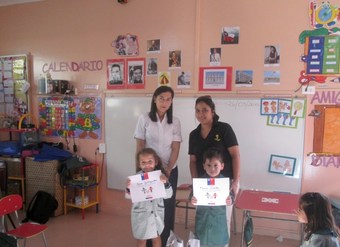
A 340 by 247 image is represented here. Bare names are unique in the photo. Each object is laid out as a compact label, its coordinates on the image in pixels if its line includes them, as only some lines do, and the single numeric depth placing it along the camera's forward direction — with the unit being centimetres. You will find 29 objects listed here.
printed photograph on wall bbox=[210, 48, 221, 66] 332
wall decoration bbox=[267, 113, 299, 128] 311
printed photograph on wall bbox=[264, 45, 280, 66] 312
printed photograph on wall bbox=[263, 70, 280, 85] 313
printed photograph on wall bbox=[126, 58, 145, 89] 367
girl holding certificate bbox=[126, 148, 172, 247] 223
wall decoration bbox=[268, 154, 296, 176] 313
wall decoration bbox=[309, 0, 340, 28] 292
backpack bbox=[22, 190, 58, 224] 349
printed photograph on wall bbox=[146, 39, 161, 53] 357
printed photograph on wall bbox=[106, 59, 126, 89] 377
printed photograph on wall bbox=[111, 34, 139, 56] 368
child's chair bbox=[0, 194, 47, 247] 242
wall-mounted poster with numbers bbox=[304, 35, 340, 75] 293
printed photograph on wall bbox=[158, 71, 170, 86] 355
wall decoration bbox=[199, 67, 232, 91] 330
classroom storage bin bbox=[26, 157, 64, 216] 373
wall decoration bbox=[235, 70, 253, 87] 322
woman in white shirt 239
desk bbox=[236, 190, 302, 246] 234
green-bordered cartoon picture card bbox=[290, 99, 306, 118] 306
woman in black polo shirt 224
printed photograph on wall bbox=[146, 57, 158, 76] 360
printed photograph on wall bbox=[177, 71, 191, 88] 346
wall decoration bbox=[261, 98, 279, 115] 315
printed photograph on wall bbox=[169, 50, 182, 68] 349
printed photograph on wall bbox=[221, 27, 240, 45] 323
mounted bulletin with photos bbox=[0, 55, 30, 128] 428
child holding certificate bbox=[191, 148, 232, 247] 212
